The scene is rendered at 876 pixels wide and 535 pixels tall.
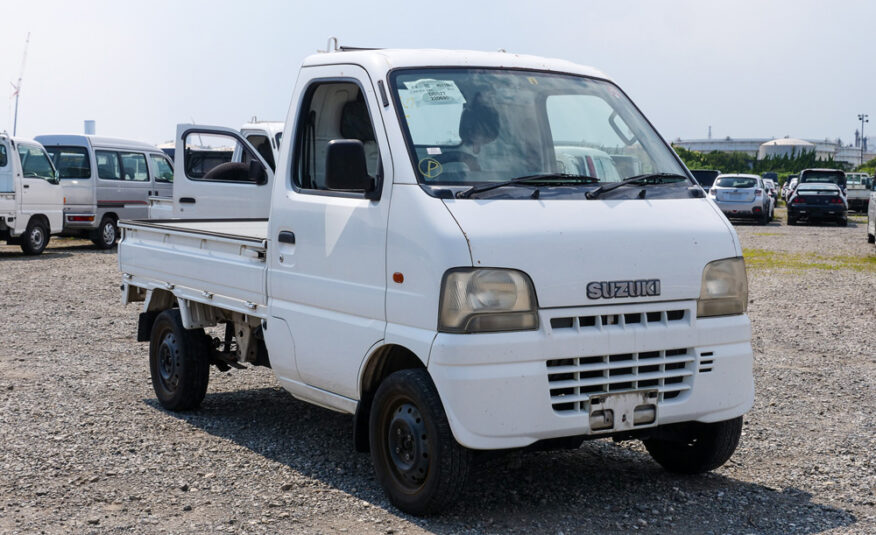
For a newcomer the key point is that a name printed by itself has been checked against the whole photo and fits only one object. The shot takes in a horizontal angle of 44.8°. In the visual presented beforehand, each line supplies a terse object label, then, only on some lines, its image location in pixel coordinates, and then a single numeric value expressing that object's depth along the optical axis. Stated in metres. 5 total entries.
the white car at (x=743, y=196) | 33.47
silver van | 21.77
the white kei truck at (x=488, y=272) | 4.61
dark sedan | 33.47
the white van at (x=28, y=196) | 19.44
